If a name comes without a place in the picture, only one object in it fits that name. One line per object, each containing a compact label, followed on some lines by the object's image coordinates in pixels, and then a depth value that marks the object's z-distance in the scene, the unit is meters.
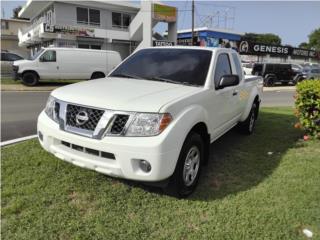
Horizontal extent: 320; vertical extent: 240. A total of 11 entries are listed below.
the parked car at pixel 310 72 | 28.97
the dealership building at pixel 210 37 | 39.78
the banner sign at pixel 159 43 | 33.06
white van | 17.48
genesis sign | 38.12
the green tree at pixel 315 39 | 76.05
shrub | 6.33
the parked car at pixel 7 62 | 21.70
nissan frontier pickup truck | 3.34
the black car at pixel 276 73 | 26.31
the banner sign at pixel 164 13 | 32.69
